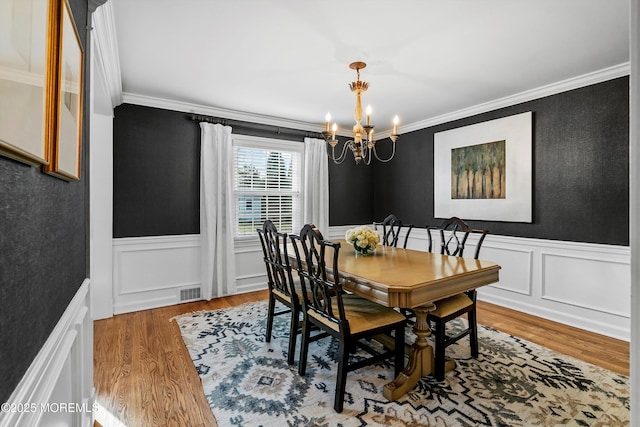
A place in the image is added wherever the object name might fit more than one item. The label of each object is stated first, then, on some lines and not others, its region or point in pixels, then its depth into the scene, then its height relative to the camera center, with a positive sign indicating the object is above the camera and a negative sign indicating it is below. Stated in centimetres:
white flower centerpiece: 263 -23
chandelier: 248 +66
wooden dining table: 176 -43
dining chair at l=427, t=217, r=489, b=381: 212 -73
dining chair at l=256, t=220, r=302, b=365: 233 -58
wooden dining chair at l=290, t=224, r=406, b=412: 185 -68
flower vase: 268 -33
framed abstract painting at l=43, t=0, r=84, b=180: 98 +39
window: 429 +40
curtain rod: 388 +116
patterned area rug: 179 -116
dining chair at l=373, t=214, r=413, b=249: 345 -14
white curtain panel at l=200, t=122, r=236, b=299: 388 +0
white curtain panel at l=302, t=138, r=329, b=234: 472 +42
